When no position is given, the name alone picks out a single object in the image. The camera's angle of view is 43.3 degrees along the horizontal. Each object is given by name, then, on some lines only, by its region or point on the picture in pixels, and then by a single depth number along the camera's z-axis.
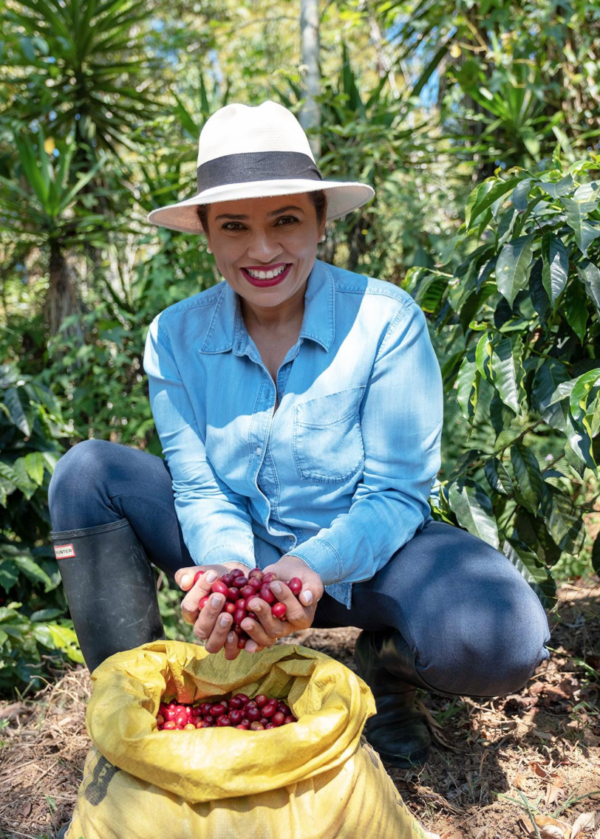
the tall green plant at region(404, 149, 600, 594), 1.65
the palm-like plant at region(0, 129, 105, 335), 3.86
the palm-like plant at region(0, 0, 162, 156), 4.57
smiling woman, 1.60
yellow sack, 1.11
